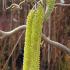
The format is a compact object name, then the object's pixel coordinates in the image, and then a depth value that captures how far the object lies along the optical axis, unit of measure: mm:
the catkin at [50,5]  293
